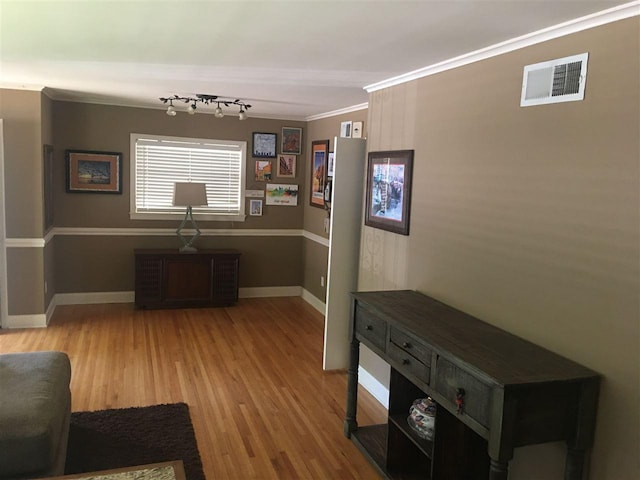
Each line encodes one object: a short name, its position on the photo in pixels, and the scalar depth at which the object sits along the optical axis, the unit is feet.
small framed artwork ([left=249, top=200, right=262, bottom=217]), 22.75
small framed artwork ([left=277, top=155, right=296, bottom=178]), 22.77
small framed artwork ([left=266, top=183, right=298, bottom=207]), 22.90
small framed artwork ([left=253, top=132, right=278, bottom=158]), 22.33
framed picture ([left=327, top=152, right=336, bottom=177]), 19.92
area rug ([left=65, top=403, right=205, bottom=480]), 10.00
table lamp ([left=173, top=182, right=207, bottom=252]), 20.22
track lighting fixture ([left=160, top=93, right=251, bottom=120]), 17.49
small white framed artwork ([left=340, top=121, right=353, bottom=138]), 18.19
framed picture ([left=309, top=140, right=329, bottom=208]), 20.77
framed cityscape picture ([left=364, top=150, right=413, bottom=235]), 12.03
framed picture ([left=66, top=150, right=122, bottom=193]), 19.98
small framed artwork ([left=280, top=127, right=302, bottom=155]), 22.67
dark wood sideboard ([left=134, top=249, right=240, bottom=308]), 20.11
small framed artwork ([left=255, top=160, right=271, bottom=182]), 22.57
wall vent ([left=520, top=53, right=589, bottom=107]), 7.50
